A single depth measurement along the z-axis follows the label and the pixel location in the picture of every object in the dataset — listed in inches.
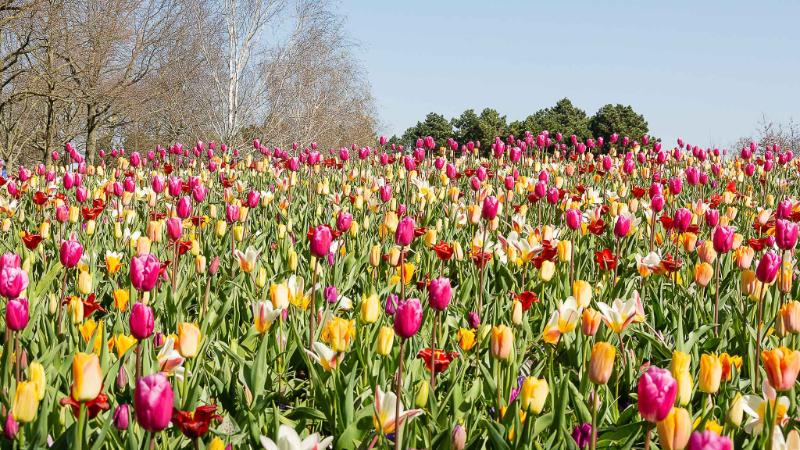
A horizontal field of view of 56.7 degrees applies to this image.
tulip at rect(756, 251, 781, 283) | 90.1
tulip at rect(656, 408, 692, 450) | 52.2
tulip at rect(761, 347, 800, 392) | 60.4
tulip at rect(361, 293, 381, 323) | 87.2
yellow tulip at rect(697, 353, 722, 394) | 66.8
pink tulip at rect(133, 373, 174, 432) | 49.4
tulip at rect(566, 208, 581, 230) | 134.4
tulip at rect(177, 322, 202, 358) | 73.1
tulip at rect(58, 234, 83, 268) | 100.0
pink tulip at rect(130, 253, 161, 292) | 89.7
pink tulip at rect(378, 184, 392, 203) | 181.3
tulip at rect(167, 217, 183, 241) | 121.0
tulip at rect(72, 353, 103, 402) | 57.9
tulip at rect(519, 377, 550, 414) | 68.8
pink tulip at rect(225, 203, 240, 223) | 152.6
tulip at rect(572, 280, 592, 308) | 94.2
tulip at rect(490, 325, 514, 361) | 76.7
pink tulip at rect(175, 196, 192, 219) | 146.6
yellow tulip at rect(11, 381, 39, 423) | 59.6
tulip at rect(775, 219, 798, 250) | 101.4
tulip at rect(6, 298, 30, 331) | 71.1
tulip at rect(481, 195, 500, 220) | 126.0
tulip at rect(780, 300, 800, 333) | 82.9
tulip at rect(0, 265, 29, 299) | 76.7
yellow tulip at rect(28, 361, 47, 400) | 63.6
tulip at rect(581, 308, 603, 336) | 83.0
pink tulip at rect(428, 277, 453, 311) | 76.6
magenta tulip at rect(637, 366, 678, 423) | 50.9
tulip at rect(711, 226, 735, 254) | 106.3
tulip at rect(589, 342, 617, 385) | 61.6
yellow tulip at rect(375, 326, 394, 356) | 80.8
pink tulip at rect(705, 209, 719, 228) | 144.3
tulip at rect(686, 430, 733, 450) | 42.6
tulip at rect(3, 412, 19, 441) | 63.5
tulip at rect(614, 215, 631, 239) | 130.1
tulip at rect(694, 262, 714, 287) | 114.8
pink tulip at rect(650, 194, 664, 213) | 151.5
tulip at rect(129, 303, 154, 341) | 67.6
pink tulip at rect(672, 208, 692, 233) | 130.1
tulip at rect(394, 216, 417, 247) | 111.5
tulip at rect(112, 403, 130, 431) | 63.2
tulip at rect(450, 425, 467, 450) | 65.1
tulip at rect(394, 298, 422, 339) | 66.2
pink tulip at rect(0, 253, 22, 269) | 85.0
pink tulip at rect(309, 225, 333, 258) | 94.1
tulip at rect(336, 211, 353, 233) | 140.8
